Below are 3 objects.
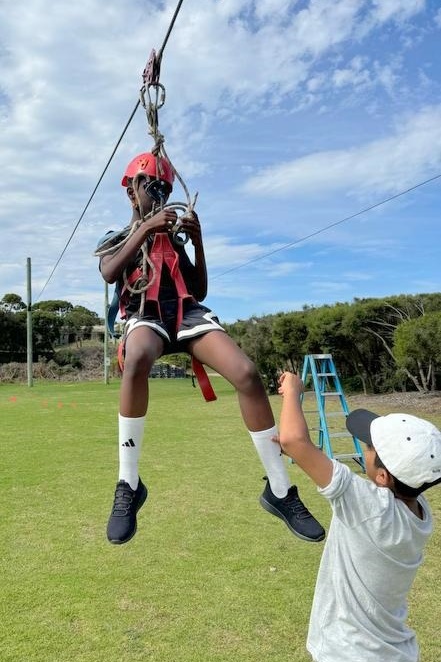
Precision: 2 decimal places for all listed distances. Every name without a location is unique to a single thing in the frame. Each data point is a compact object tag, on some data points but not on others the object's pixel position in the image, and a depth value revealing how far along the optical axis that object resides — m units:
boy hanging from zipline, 2.26
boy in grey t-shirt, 1.91
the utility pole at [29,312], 24.59
